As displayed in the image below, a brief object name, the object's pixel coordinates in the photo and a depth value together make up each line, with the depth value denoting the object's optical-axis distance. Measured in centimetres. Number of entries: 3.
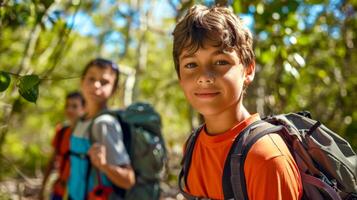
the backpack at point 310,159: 163
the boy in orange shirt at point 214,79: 182
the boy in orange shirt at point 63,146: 430
